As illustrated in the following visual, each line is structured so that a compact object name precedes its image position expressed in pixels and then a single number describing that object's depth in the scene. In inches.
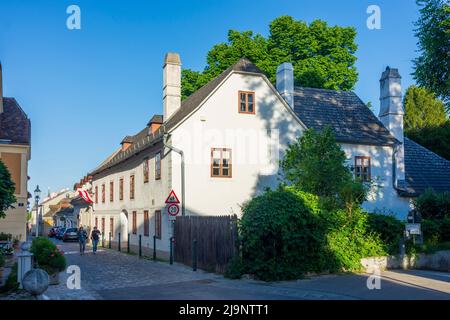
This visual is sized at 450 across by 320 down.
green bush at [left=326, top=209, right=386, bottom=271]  661.9
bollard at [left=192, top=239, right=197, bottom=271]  721.6
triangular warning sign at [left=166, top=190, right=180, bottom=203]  781.3
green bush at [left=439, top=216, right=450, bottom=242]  810.2
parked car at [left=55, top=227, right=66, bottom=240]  2027.6
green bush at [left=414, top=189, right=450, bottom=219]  936.9
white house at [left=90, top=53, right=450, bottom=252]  991.0
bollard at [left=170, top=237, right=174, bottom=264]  803.6
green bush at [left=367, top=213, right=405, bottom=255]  740.0
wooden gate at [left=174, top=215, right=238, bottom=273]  647.1
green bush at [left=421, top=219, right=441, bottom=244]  800.3
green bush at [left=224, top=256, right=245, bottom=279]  615.5
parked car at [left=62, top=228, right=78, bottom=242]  1829.5
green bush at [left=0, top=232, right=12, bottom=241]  1032.8
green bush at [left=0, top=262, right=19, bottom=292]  493.6
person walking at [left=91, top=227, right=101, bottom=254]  1080.6
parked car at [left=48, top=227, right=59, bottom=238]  2308.8
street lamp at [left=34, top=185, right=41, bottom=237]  1366.9
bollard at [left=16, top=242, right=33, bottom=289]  484.7
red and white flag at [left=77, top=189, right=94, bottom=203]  1558.6
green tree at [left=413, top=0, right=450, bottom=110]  901.2
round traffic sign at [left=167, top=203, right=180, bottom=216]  775.1
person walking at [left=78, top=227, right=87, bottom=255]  1079.6
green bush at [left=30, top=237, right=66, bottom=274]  561.0
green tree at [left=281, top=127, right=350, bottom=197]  736.3
